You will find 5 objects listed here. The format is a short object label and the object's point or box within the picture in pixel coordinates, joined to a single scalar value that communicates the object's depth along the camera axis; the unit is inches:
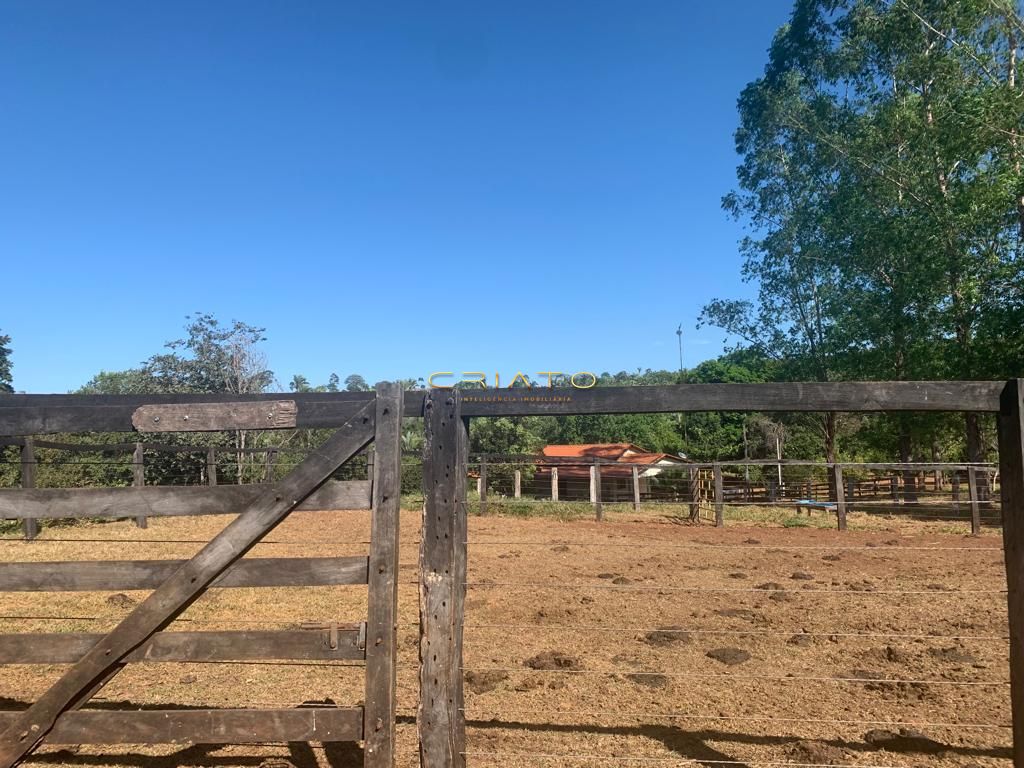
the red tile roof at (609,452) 1230.3
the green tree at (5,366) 1528.1
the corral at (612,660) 116.6
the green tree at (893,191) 752.3
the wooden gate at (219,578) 111.4
